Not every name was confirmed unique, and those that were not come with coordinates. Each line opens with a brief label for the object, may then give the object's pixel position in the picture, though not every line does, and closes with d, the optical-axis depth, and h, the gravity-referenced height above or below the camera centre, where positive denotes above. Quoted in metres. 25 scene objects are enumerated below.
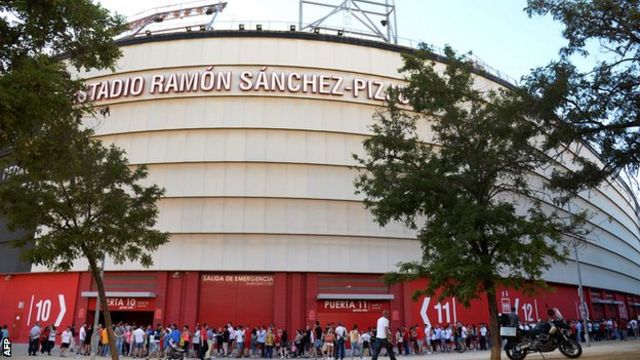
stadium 31.16 +8.69
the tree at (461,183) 15.28 +4.80
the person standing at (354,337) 24.84 -0.32
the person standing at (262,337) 27.62 -0.39
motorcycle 16.55 -0.31
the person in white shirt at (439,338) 29.25 -0.43
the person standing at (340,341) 22.62 -0.47
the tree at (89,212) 15.77 +3.78
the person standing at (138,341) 26.67 -0.57
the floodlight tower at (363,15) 37.81 +24.12
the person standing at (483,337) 30.31 -0.38
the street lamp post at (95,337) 20.34 -0.28
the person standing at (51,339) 27.06 -0.48
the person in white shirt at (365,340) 26.59 -0.50
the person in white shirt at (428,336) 29.37 -0.32
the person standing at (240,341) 27.70 -0.58
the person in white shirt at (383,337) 16.17 -0.21
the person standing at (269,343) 26.94 -0.67
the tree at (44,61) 7.97 +4.83
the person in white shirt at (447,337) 29.44 -0.37
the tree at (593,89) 12.16 +5.83
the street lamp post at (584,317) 29.05 +0.80
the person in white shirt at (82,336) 27.83 -0.33
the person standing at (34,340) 26.17 -0.51
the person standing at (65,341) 26.57 -0.57
